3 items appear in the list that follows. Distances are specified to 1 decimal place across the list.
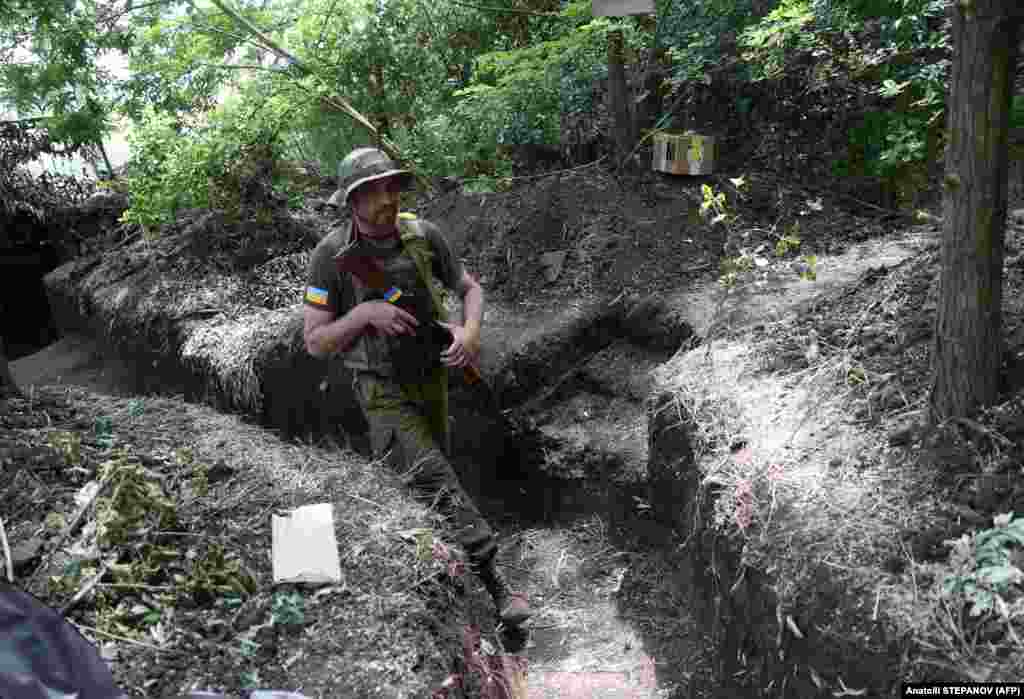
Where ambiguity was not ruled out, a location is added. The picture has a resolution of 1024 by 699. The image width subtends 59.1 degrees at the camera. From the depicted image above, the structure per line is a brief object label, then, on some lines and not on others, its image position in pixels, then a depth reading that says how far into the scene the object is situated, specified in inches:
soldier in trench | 167.3
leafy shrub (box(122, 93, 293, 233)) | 336.2
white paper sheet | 131.0
